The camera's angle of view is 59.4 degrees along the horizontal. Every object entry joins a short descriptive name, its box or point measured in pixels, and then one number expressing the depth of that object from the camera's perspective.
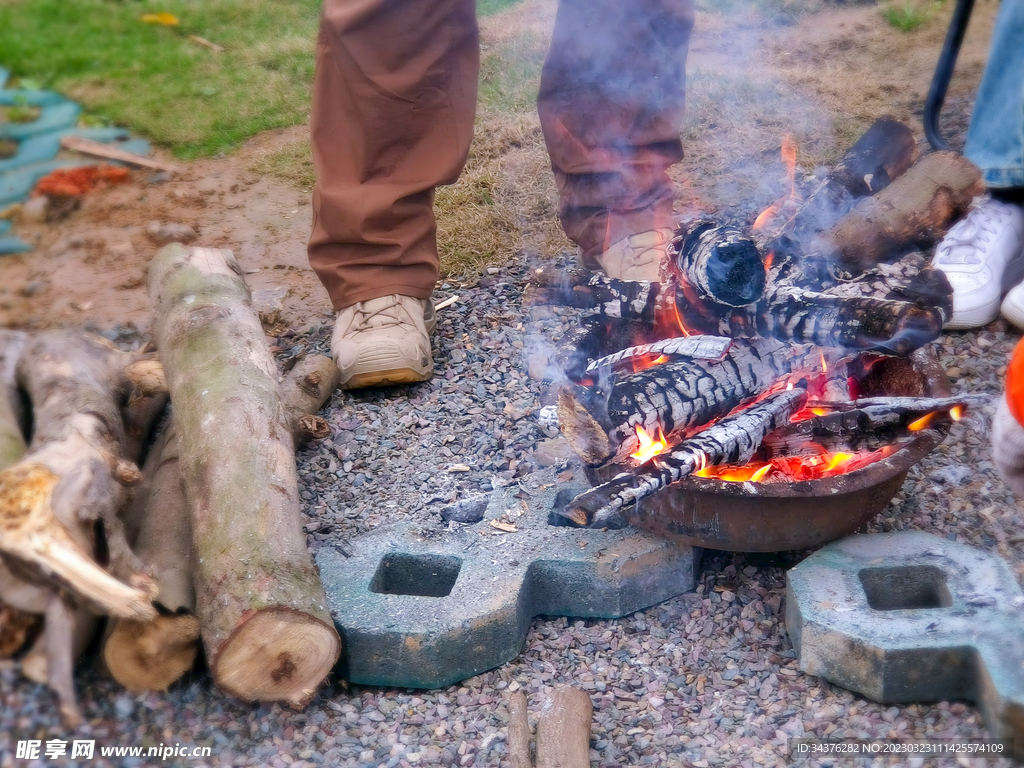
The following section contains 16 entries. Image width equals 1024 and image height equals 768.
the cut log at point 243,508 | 1.82
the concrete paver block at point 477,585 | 2.00
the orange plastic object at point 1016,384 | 1.34
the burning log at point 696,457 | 1.80
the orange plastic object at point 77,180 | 4.75
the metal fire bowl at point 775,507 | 1.90
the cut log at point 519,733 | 1.79
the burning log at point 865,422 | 2.03
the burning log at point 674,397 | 2.02
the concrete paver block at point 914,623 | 1.76
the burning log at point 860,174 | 3.06
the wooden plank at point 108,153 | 5.08
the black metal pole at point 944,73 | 3.75
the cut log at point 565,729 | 1.76
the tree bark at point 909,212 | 3.21
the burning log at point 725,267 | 2.10
